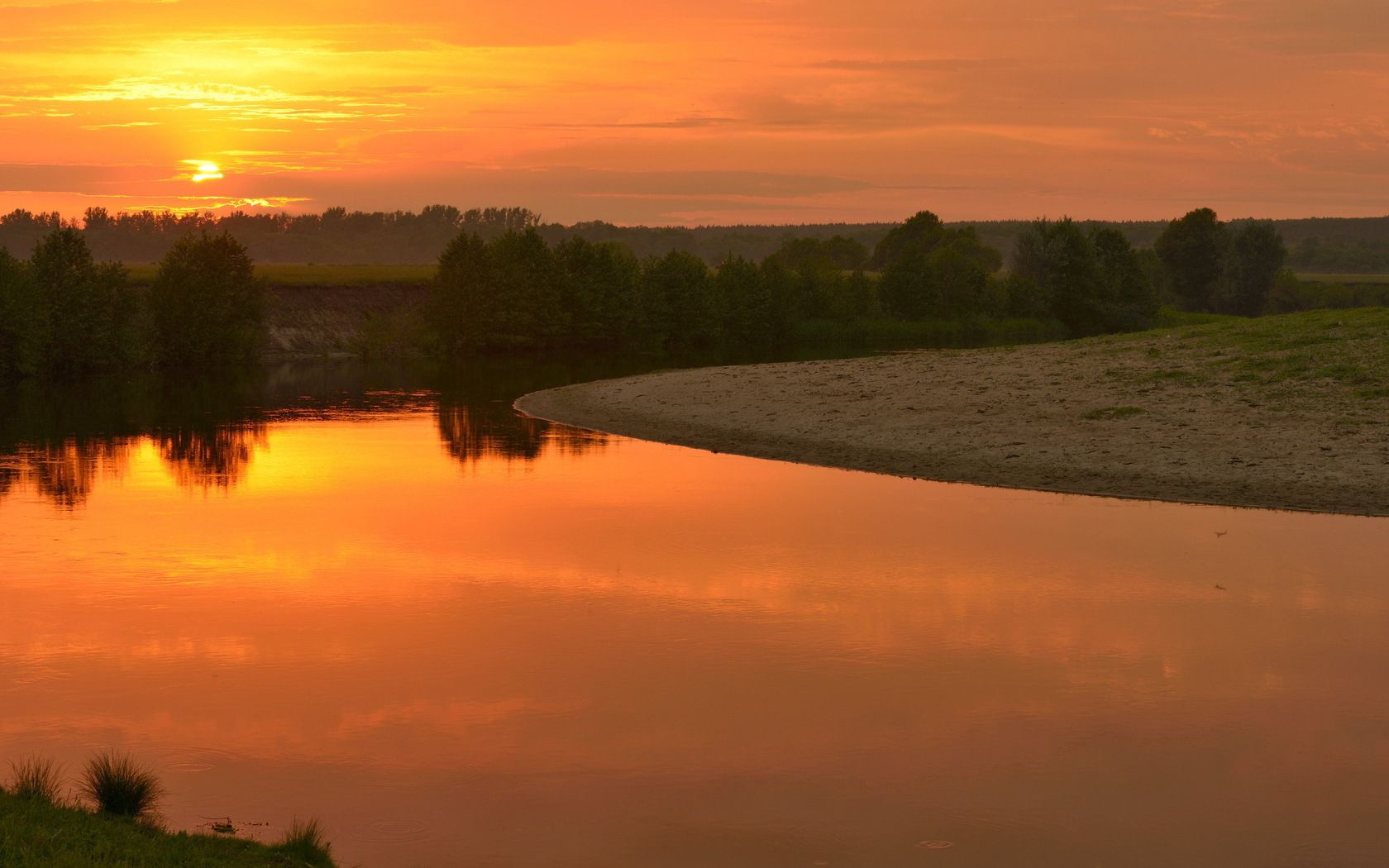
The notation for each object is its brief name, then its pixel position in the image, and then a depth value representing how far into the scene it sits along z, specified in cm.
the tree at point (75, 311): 7269
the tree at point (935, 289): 13688
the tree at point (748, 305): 12456
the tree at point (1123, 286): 12950
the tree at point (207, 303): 8525
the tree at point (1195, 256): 17238
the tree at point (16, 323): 6850
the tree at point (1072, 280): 13125
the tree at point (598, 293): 11144
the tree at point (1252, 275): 17062
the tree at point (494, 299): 10450
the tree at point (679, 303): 11756
